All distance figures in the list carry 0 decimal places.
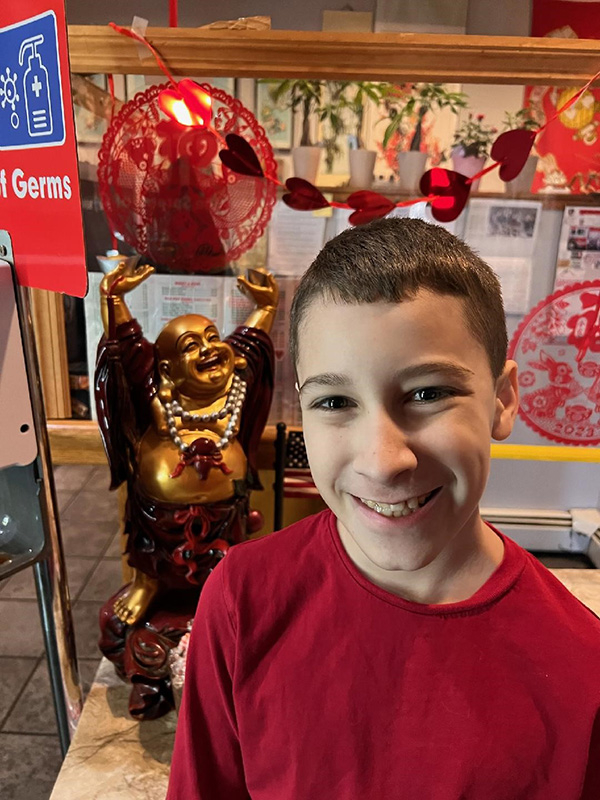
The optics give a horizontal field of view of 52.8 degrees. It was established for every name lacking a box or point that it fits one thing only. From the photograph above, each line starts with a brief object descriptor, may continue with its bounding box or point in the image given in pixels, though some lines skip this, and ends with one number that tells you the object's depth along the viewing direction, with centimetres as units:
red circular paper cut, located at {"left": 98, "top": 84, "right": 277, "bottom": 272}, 117
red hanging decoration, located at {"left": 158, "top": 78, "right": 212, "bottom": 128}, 112
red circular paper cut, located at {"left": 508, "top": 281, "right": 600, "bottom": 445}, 131
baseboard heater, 161
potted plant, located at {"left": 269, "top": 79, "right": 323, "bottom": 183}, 120
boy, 53
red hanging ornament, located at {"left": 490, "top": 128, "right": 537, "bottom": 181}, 113
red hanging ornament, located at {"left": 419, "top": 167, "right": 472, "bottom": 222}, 117
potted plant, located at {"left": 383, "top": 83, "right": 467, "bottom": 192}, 121
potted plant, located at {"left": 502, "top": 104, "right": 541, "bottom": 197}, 122
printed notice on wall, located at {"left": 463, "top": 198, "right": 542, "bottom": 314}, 127
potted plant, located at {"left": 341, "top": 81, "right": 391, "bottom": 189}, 121
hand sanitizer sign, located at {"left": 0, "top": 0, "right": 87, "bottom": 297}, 68
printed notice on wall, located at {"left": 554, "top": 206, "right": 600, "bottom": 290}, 127
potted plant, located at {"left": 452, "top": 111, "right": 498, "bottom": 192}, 124
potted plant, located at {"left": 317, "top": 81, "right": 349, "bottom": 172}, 123
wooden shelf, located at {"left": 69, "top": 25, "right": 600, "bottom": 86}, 107
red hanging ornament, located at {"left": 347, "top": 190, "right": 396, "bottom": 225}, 119
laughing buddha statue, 100
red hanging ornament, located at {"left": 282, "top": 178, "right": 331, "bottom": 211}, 117
